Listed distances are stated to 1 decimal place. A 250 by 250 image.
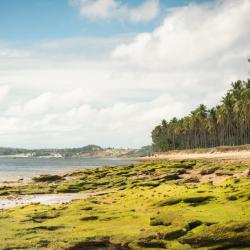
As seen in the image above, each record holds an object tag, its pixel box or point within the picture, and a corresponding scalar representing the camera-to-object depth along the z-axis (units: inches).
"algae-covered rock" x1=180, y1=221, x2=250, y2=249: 735.1
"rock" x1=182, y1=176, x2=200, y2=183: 1914.4
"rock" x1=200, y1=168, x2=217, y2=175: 2182.6
